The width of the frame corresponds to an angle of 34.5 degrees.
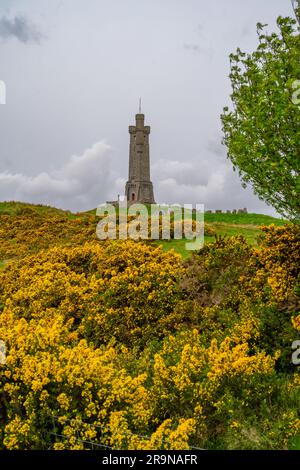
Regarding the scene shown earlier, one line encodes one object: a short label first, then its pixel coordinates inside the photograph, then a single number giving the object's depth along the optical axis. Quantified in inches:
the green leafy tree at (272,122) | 365.9
